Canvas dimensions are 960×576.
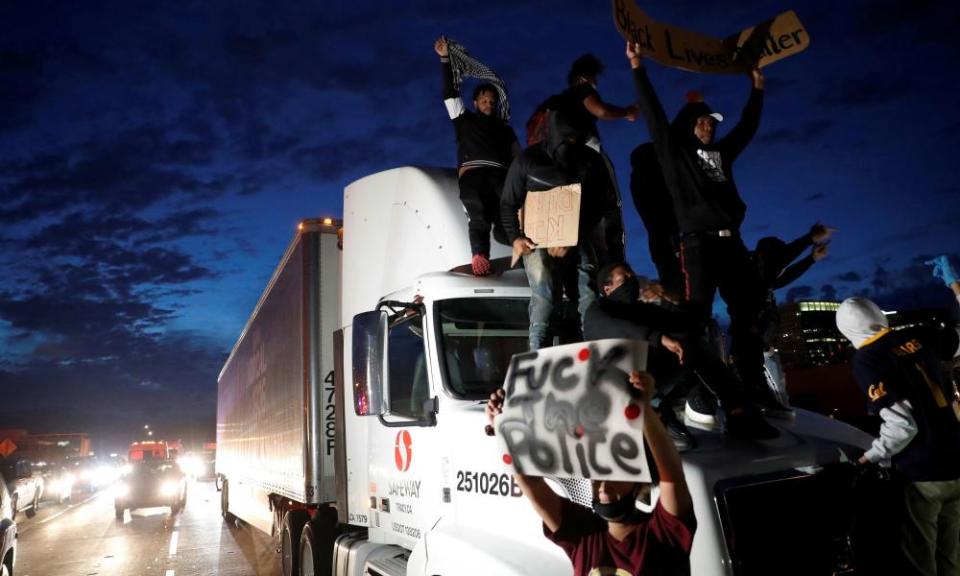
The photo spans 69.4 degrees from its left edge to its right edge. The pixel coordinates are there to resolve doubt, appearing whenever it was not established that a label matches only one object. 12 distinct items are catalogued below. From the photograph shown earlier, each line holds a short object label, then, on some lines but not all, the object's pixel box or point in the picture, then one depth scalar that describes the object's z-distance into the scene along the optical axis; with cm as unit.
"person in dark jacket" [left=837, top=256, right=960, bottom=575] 305
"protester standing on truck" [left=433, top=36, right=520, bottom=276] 483
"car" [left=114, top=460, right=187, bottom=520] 1811
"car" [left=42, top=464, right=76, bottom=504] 2358
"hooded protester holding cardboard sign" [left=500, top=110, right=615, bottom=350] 395
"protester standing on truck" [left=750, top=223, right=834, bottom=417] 415
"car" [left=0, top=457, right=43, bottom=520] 793
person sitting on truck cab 292
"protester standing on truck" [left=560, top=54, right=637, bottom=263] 430
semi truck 268
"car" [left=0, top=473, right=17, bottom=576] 676
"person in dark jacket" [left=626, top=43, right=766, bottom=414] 369
